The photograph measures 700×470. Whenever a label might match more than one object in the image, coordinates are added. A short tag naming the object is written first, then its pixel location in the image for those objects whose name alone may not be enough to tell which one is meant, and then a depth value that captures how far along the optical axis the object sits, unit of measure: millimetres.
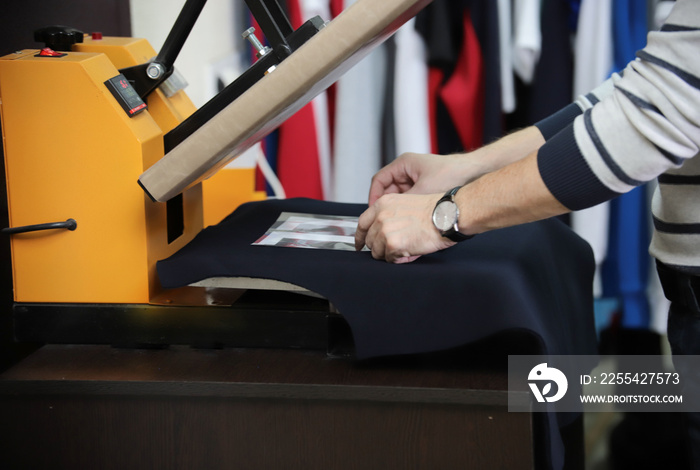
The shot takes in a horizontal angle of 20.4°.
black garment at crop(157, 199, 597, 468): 2285
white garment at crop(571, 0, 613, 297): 2992
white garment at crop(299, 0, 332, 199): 3122
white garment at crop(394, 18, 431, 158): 3071
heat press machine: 2357
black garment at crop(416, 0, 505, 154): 3022
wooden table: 2285
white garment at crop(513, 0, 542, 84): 3012
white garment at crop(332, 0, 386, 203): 3109
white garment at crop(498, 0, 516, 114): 3057
